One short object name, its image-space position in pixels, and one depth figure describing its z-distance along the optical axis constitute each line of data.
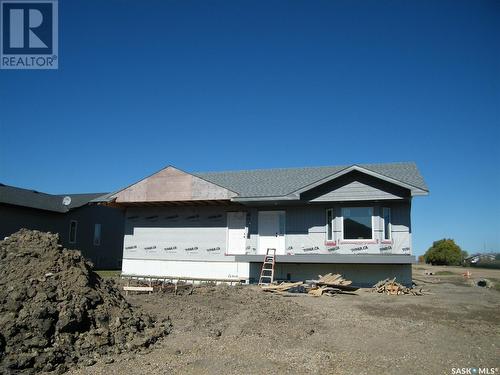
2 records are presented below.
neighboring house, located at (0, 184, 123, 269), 28.70
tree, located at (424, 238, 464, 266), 50.78
